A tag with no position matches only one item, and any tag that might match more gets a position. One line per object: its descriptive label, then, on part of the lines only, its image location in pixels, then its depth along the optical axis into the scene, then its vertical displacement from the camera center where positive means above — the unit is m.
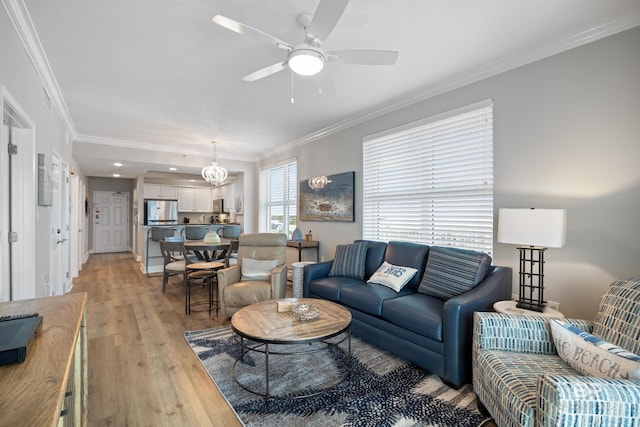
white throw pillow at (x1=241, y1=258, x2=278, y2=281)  3.87 -0.74
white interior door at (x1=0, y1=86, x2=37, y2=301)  2.41 +0.06
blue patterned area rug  1.93 -1.29
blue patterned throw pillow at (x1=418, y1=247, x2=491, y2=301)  2.68 -0.55
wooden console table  0.73 -0.48
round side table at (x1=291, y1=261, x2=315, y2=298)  3.85 -0.86
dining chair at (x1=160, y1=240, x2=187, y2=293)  4.73 -0.85
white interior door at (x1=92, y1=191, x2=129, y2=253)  9.83 -0.40
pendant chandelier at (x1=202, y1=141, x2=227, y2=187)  5.97 +0.71
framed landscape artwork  4.67 +0.21
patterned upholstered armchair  1.26 -0.77
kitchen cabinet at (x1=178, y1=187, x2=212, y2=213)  9.46 +0.33
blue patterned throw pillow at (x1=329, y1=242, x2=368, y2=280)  3.71 -0.62
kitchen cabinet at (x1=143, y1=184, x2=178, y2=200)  8.91 +0.53
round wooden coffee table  2.06 -0.84
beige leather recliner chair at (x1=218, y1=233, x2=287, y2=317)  3.53 -0.88
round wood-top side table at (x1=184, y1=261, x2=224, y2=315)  3.89 -0.88
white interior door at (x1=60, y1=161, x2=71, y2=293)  4.42 -0.25
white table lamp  2.16 -0.16
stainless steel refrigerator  8.66 -0.06
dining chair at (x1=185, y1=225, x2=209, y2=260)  5.72 -0.43
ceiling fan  1.67 +1.05
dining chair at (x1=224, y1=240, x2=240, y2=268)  4.70 -0.60
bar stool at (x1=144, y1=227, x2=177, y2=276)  6.28 -0.49
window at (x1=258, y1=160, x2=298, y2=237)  6.19 +0.26
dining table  4.66 -0.55
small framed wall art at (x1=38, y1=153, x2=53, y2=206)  2.85 +0.28
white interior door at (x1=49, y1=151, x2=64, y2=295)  3.59 -0.28
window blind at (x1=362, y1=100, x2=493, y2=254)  3.08 +0.35
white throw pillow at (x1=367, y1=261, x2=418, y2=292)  3.12 -0.68
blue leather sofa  2.23 -0.86
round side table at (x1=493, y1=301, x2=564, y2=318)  2.15 -0.72
